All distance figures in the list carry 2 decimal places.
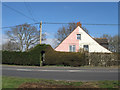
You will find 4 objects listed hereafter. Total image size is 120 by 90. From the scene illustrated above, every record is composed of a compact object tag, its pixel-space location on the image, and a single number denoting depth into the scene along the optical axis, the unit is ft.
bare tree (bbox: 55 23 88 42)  157.99
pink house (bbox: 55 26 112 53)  112.06
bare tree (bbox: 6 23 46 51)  145.18
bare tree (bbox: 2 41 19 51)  148.85
